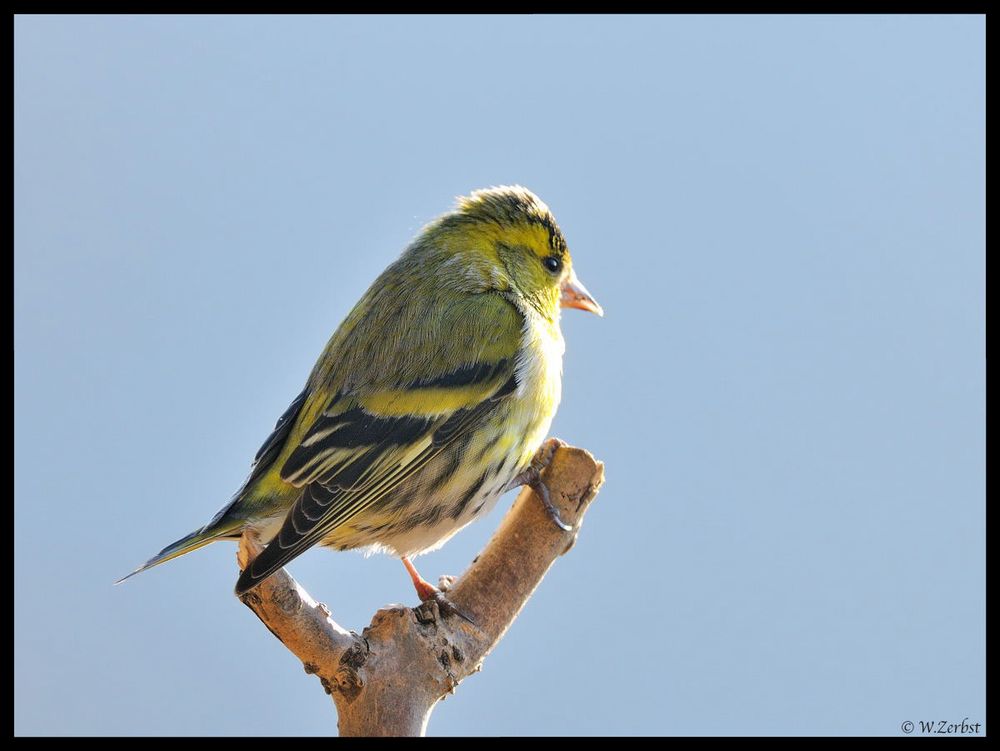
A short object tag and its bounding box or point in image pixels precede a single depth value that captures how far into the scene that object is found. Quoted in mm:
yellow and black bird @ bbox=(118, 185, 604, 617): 4648
